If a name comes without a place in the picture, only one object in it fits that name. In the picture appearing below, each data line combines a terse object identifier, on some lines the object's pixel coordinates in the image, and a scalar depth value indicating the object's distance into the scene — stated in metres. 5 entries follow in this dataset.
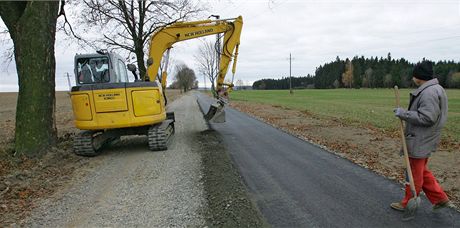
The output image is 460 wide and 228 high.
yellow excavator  9.41
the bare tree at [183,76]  95.66
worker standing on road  4.62
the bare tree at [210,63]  60.59
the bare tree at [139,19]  24.58
